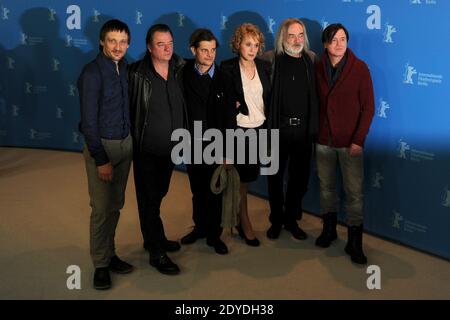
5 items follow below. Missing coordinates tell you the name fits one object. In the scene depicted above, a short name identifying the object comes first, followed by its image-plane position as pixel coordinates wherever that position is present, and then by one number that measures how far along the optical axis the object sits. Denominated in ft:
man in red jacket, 10.84
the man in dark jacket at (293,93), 11.29
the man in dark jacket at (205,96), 10.43
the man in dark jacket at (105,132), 9.19
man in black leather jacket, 10.00
